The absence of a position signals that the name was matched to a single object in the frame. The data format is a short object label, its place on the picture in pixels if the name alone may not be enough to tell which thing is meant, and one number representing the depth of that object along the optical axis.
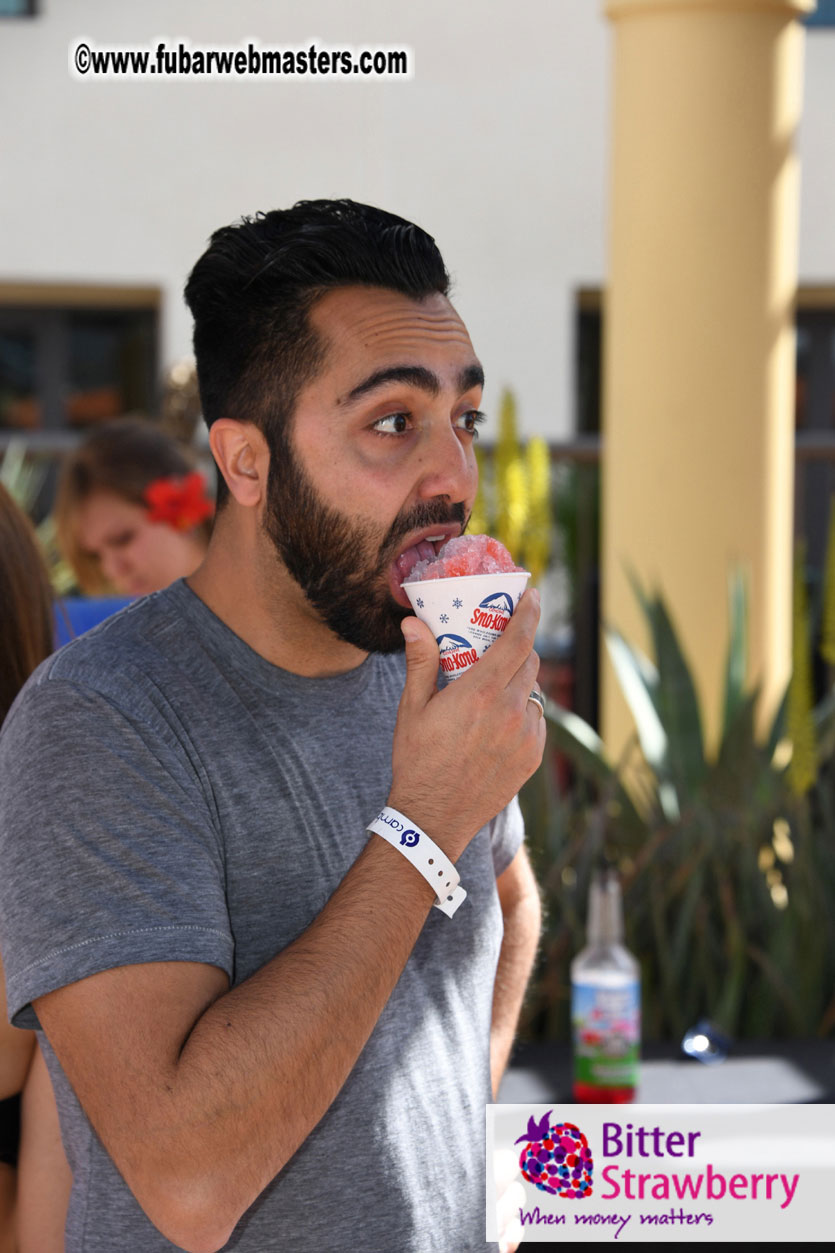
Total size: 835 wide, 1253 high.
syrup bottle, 2.37
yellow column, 4.55
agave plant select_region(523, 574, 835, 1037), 3.20
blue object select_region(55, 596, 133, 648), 3.11
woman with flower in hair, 3.65
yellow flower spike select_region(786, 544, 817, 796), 3.11
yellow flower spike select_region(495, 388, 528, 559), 3.99
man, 1.18
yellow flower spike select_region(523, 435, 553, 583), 4.04
